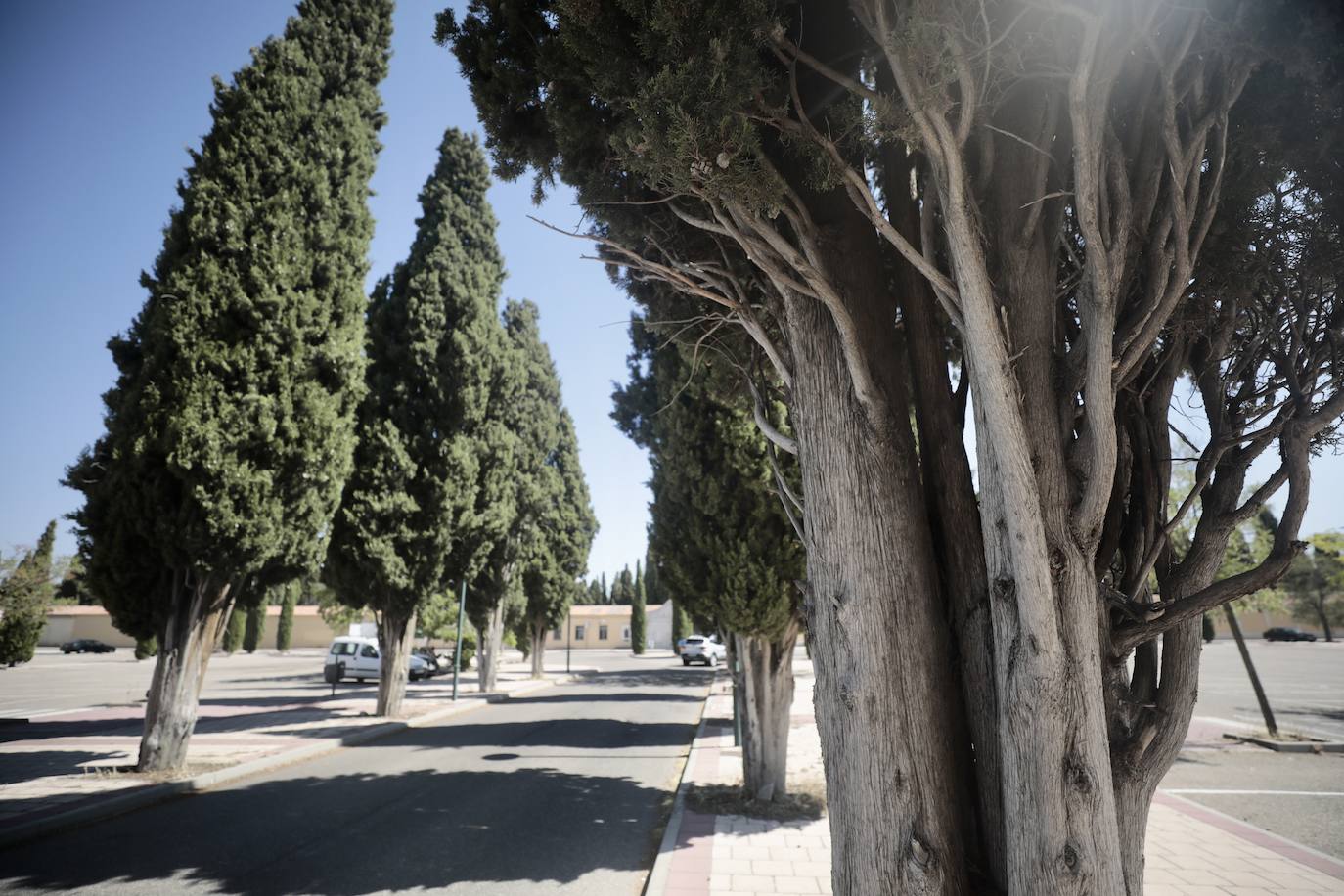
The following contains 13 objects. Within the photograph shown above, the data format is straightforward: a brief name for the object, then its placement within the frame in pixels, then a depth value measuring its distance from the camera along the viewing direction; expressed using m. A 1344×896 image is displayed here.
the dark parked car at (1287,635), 49.09
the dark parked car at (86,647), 42.00
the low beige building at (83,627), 49.09
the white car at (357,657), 23.56
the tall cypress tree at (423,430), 14.17
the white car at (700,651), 34.81
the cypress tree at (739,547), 7.64
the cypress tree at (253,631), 47.16
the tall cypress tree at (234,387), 8.76
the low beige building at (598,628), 60.22
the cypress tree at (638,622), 48.50
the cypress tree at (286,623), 48.06
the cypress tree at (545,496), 22.53
